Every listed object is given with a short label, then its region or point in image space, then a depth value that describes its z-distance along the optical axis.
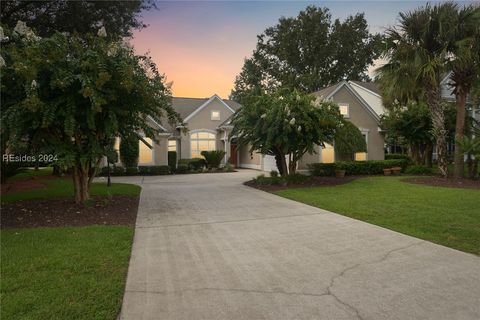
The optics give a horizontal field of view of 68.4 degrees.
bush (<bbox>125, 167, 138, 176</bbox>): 21.80
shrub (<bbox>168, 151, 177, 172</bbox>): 24.52
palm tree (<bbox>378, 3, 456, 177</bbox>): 14.23
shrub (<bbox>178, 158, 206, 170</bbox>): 24.25
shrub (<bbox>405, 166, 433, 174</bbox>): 18.75
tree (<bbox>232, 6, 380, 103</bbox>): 43.31
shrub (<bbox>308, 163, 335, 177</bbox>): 18.53
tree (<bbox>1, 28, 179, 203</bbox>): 7.50
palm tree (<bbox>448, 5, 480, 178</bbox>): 13.70
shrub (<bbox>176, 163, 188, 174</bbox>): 23.59
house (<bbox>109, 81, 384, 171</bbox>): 21.67
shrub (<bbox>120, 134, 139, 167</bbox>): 21.75
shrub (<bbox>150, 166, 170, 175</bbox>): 22.45
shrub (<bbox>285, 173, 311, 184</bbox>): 14.61
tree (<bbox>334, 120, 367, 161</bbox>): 15.23
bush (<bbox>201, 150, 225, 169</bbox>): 24.45
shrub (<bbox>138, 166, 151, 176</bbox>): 22.20
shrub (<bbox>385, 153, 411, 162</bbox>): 22.47
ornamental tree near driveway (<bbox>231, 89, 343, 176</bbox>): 13.34
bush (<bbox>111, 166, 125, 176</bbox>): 21.33
